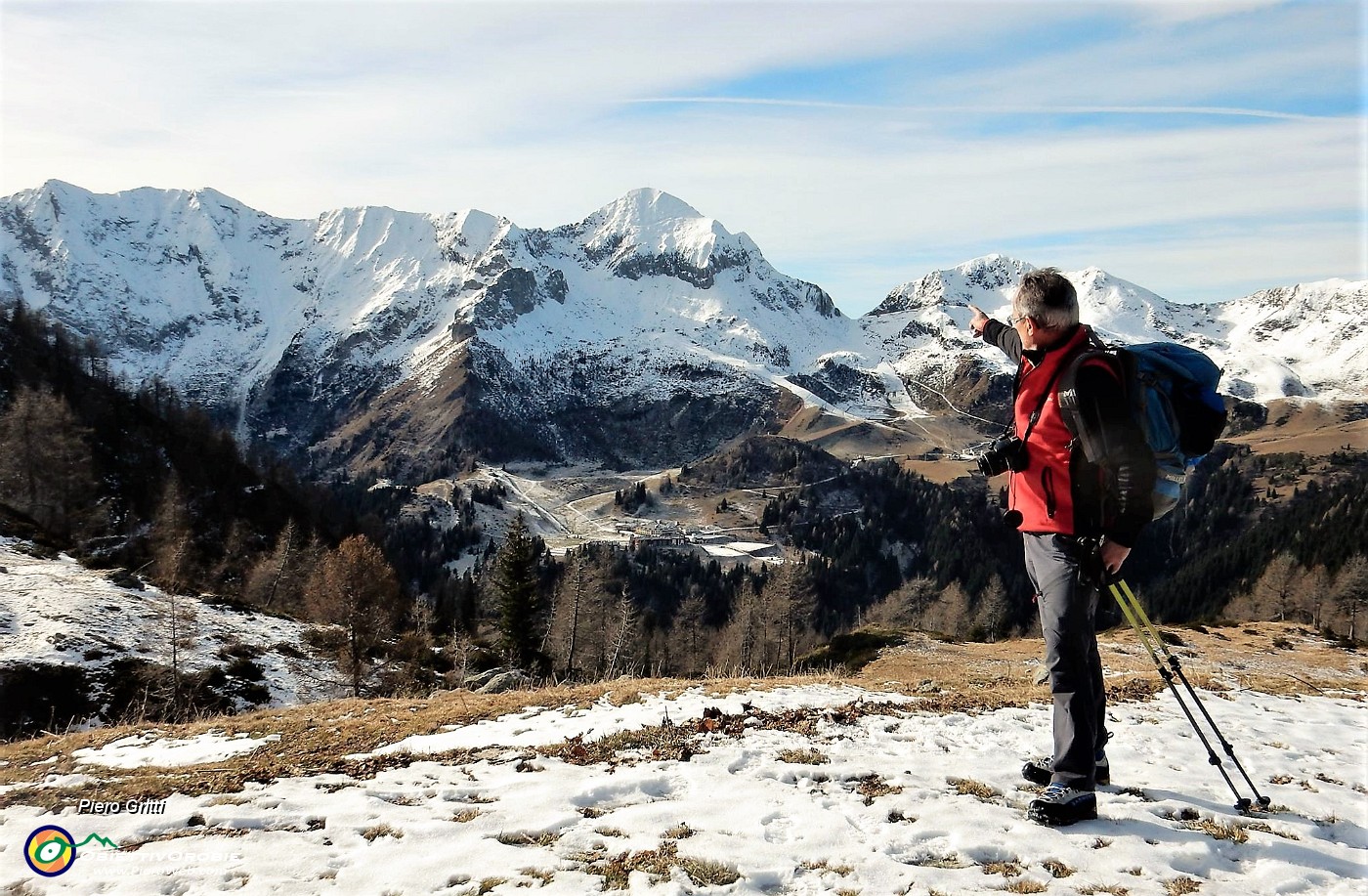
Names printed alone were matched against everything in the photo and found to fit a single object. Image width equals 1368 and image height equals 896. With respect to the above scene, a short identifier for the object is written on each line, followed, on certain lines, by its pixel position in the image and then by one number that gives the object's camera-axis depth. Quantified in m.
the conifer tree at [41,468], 63.81
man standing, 5.96
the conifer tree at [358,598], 37.03
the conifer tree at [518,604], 52.38
